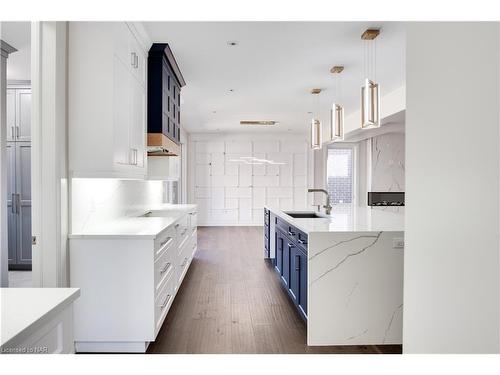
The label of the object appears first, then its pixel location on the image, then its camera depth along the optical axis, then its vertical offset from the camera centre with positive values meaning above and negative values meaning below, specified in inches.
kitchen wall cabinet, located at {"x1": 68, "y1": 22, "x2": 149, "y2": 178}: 95.0 +22.0
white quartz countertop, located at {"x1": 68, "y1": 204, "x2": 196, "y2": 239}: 100.0 -14.1
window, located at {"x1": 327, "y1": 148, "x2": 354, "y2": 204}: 381.1 +10.1
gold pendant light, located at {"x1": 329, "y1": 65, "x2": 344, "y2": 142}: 147.2 +24.7
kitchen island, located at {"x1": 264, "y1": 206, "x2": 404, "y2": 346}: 105.0 -29.1
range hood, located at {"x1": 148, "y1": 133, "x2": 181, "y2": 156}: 138.9 +15.0
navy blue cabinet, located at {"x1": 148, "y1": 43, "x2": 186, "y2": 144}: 137.4 +36.8
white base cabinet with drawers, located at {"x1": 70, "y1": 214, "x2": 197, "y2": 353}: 98.2 -29.3
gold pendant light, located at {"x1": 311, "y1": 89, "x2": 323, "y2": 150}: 171.8 +23.0
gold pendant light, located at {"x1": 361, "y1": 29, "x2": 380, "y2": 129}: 115.4 +25.9
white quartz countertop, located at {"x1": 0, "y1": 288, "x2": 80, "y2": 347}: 37.5 -14.6
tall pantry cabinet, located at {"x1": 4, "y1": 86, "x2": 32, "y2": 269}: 183.0 +2.7
